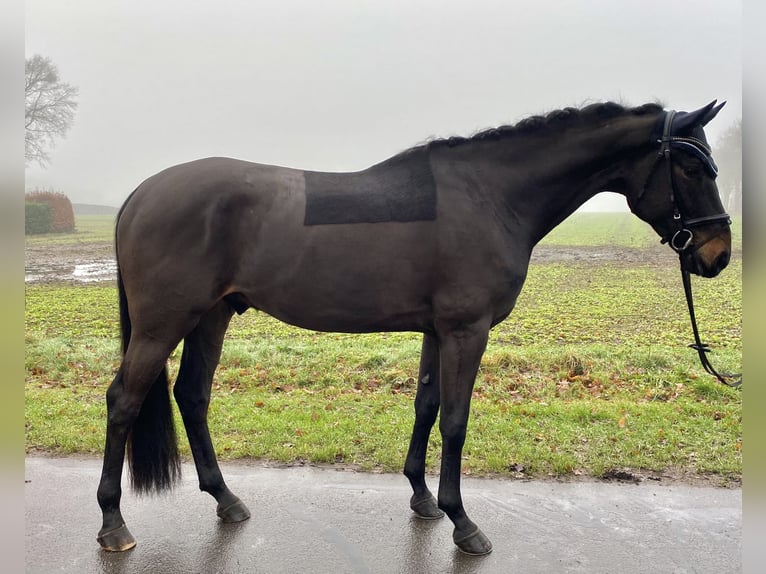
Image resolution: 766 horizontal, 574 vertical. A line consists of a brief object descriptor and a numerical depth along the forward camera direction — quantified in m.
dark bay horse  3.24
